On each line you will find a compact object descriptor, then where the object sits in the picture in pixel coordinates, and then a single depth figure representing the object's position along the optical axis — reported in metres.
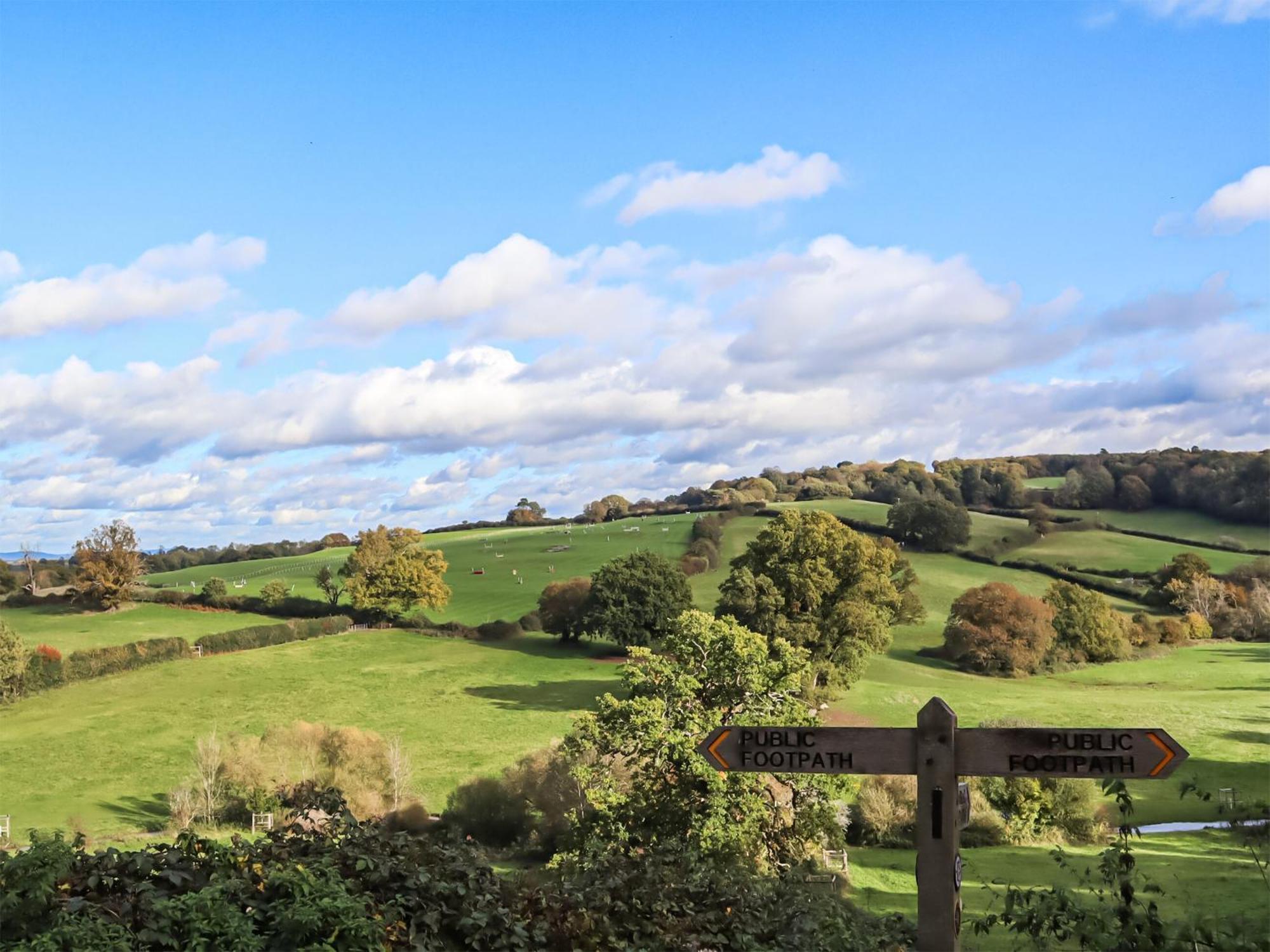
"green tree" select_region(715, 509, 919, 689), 47.47
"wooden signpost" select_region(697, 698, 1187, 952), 6.54
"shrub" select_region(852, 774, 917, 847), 31.70
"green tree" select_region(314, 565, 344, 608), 70.88
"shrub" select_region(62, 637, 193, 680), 53.00
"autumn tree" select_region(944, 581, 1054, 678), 60.03
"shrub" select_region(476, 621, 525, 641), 65.75
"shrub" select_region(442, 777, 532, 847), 30.69
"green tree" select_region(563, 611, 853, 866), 23.50
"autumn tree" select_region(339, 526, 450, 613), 68.75
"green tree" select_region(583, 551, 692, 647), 57.03
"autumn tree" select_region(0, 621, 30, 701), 48.56
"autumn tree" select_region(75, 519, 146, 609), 64.25
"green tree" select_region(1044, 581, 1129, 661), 64.06
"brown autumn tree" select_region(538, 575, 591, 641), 61.56
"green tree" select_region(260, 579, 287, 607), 69.75
